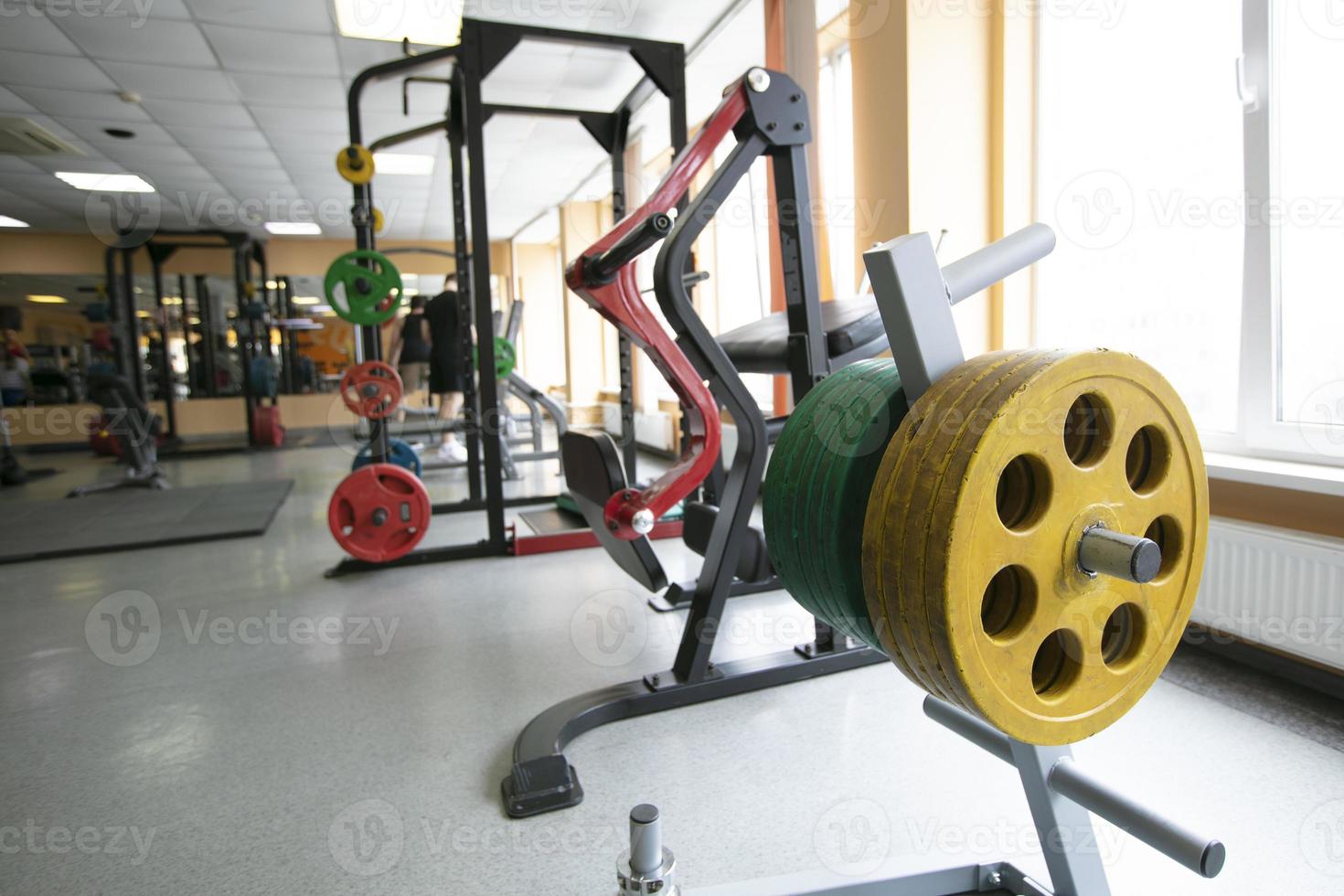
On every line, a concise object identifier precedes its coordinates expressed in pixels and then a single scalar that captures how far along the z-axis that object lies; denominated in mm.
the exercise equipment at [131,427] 5398
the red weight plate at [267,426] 8438
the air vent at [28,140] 5250
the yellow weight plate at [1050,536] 688
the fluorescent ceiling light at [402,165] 6602
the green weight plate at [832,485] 891
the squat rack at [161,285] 7910
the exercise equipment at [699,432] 1783
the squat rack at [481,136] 3164
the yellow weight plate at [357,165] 3232
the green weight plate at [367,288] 3291
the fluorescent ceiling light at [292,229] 9258
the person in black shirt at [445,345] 5379
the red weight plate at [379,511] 3090
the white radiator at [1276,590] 1802
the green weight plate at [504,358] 5047
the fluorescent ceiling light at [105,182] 6738
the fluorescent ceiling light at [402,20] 3734
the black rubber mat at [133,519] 3949
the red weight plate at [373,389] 3658
